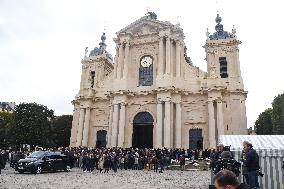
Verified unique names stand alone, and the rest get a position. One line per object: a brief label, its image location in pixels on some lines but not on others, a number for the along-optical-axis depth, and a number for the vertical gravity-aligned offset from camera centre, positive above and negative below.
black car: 16.66 -0.84
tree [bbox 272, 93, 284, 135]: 37.16 +4.99
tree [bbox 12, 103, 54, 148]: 32.00 +2.40
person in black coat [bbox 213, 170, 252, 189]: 3.15 -0.30
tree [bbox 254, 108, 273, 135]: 47.34 +4.86
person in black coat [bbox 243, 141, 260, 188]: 8.49 -0.29
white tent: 10.13 -0.21
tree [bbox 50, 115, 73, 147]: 51.97 +3.17
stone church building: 29.80 +5.70
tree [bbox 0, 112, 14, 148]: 33.13 +1.58
